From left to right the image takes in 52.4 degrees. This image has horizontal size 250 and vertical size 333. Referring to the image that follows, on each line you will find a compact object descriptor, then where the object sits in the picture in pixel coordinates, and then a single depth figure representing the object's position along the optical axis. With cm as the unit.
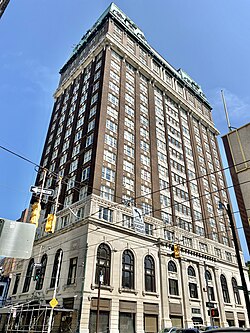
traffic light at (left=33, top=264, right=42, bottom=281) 3591
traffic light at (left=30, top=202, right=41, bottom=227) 1140
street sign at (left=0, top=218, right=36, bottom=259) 447
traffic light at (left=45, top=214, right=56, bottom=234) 1356
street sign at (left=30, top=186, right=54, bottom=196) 1449
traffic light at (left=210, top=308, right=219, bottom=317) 2198
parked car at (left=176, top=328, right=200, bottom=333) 2045
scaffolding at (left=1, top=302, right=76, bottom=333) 2725
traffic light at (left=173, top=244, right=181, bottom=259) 2190
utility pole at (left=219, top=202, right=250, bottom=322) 1487
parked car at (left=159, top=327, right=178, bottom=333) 2466
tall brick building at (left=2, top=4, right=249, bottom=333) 3112
